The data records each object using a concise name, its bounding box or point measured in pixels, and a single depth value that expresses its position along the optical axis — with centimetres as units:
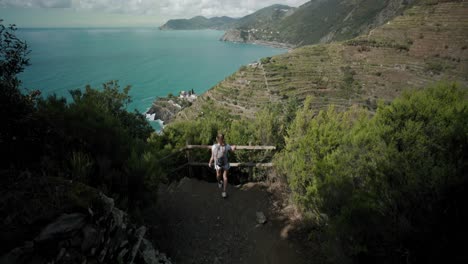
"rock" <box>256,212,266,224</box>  492
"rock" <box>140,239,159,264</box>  312
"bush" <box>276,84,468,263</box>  267
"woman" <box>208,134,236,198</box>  564
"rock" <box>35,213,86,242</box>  196
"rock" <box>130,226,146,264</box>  278
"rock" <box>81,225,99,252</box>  216
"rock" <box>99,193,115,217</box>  251
